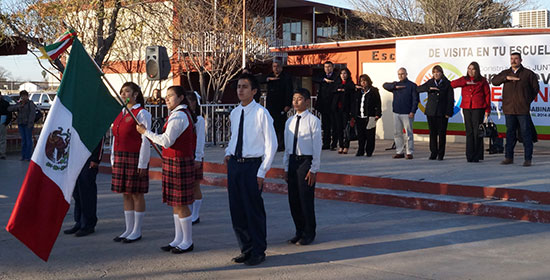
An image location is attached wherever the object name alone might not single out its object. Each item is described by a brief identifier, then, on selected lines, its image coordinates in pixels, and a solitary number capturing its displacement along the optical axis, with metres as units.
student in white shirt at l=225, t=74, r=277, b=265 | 6.39
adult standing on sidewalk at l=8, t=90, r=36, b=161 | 17.38
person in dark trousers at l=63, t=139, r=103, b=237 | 7.90
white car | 42.16
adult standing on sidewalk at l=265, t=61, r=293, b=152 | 14.37
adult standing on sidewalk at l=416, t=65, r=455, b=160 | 12.81
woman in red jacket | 12.45
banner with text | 14.93
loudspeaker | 16.06
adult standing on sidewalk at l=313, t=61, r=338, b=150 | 14.68
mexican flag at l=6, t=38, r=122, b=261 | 5.74
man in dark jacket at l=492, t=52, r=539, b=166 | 11.33
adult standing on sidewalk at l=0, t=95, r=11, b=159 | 17.59
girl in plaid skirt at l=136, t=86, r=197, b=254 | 6.74
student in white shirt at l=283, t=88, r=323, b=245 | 7.17
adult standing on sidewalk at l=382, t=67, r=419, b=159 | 13.28
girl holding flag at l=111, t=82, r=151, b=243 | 7.29
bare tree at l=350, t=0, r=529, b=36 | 34.06
